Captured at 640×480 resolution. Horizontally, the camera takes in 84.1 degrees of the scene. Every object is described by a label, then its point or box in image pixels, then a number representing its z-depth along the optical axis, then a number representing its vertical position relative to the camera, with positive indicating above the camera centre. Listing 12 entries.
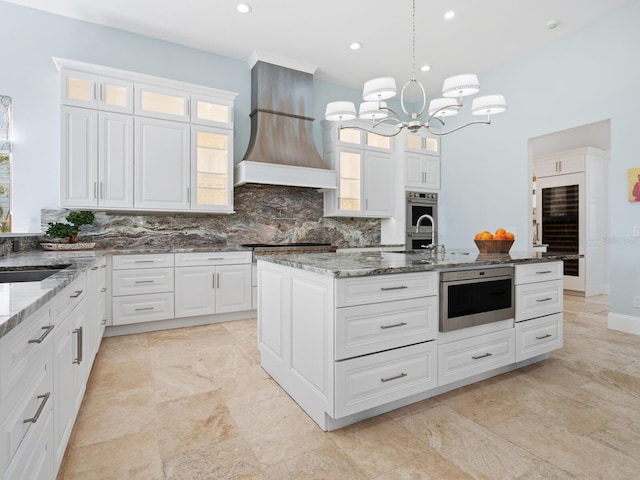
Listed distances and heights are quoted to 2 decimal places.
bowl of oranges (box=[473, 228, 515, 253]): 2.84 -0.02
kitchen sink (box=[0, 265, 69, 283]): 2.03 -0.21
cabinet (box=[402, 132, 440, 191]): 5.41 +1.22
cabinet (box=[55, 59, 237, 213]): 3.41 +1.01
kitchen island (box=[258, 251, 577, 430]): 1.80 -0.55
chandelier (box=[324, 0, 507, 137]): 2.52 +1.05
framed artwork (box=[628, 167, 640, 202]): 3.50 +0.55
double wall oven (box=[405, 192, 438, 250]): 5.48 +0.41
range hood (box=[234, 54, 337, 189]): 4.35 +1.39
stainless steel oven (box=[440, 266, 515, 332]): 2.12 -0.37
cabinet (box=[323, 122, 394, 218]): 4.98 +0.98
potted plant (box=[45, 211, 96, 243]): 3.34 +0.12
